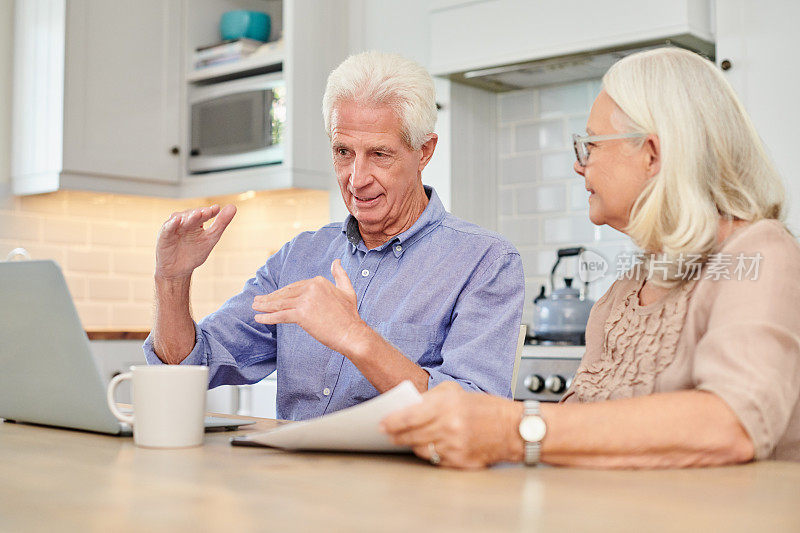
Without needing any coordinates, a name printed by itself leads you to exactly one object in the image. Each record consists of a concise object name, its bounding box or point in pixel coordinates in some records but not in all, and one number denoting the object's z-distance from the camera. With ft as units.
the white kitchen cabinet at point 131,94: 11.96
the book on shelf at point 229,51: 12.39
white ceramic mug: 3.92
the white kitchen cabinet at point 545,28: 9.14
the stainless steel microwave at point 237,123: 12.02
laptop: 4.27
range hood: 9.65
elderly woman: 3.36
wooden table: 2.50
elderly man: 5.53
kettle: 9.52
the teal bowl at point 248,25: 12.92
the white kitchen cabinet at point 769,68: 8.72
